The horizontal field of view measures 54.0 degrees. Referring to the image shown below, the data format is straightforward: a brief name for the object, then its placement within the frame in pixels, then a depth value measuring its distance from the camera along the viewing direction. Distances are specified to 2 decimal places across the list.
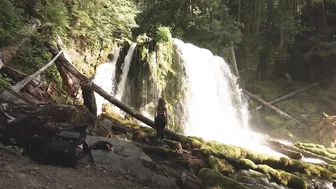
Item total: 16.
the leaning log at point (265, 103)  22.20
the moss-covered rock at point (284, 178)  9.27
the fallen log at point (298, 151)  13.83
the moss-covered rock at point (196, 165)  7.98
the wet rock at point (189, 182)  6.68
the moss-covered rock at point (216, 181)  6.90
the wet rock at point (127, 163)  6.54
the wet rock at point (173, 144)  9.03
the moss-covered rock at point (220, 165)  8.50
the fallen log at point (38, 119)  6.16
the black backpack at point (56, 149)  5.72
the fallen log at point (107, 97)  9.55
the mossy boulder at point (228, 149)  10.54
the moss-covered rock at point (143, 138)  9.23
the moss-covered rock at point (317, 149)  14.95
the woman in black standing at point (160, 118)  8.95
